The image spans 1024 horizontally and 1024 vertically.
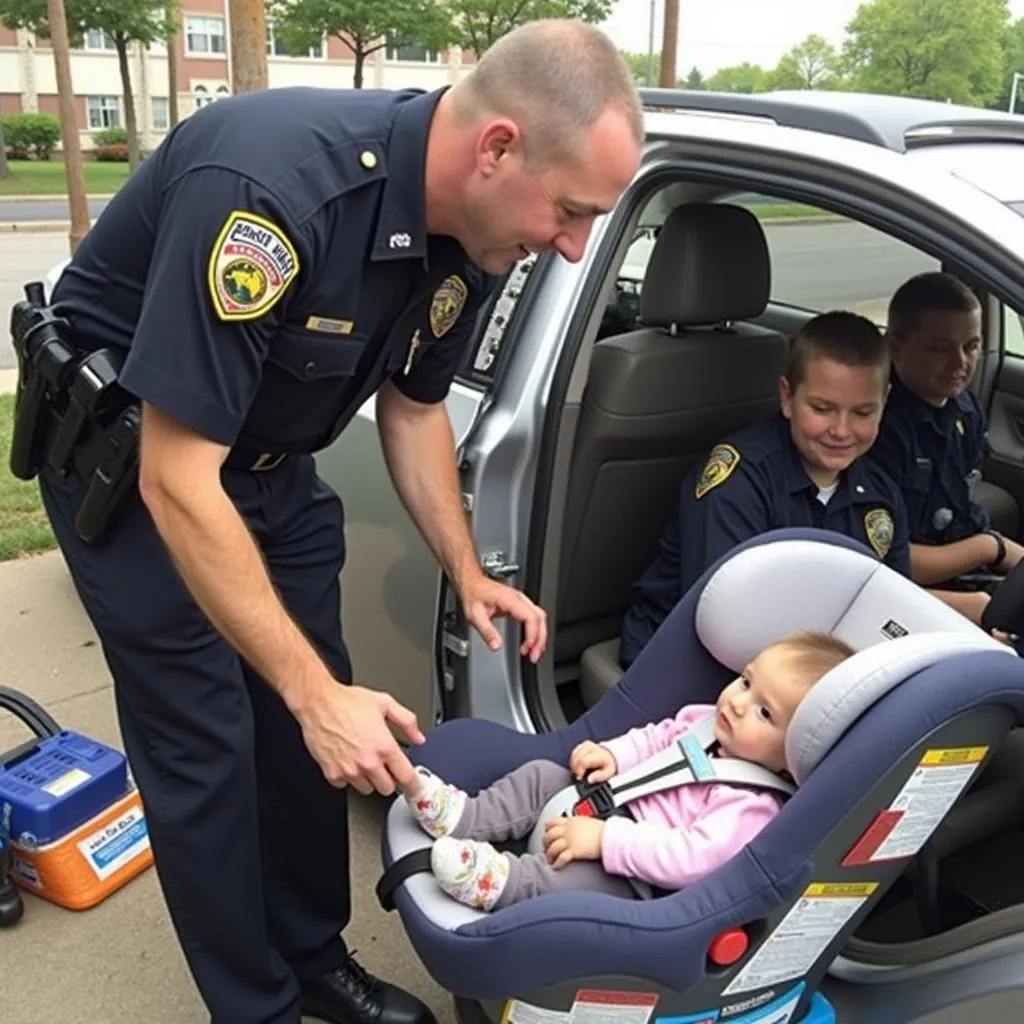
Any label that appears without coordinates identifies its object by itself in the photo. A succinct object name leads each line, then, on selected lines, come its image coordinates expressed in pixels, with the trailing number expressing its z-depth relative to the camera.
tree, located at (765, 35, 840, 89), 47.81
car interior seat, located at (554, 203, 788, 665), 2.48
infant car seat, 1.49
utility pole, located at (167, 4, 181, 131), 22.31
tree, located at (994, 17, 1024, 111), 42.44
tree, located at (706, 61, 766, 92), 56.21
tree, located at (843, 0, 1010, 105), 37.78
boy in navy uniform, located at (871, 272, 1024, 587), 2.93
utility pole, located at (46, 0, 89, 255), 9.90
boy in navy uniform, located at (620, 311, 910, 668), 2.39
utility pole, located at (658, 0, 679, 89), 11.88
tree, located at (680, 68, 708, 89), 51.79
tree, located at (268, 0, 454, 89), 24.28
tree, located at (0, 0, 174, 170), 24.03
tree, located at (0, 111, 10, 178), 26.94
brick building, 41.47
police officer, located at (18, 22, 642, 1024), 1.54
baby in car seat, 1.70
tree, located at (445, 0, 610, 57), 23.00
